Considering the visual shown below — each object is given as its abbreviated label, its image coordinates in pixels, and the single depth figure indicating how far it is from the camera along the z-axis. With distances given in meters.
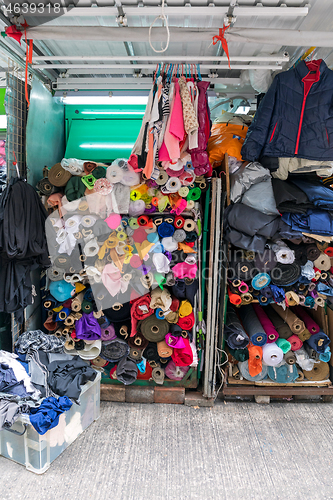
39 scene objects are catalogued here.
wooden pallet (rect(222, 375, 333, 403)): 3.13
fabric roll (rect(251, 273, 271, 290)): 2.90
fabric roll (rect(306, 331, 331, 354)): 3.04
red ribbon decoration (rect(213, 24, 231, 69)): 2.17
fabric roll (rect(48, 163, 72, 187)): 2.77
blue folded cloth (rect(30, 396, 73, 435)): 2.14
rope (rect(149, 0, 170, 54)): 1.97
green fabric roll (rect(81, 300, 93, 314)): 2.91
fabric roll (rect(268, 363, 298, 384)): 3.10
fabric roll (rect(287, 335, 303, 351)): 3.08
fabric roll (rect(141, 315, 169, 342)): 2.92
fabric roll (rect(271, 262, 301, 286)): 2.88
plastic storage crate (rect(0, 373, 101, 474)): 2.22
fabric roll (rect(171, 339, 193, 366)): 2.91
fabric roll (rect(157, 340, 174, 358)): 2.91
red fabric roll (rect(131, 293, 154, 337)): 2.89
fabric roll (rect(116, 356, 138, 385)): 2.99
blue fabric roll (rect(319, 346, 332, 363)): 3.07
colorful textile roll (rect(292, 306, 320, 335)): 3.12
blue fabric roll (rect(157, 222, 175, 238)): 2.81
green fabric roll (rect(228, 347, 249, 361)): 3.00
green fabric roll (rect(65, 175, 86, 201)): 2.78
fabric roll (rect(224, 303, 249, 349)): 2.98
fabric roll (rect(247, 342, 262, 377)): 3.00
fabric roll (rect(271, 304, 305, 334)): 3.03
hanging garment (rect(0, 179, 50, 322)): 2.49
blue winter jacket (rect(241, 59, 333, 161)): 2.60
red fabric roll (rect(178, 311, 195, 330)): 2.94
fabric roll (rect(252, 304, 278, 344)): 3.00
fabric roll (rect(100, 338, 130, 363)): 3.00
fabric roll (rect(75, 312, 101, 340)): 2.91
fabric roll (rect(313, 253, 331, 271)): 2.89
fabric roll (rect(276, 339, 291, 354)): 3.02
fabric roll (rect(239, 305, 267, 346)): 2.97
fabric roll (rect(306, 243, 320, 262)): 2.86
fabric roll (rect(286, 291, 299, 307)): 2.96
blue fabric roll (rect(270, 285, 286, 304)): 2.92
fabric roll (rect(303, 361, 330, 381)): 3.16
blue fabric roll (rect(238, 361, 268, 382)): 3.11
